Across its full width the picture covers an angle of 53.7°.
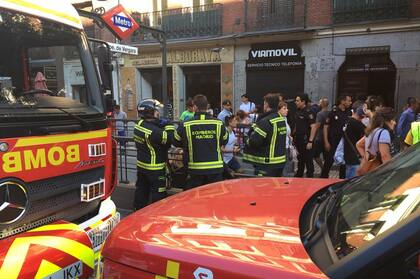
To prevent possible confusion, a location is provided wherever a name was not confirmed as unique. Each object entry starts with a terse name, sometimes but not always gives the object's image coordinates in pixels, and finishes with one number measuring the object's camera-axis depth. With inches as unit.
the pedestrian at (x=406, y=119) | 337.1
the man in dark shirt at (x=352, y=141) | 254.4
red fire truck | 109.7
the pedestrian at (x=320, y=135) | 294.7
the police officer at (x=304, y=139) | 295.3
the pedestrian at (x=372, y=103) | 320.8
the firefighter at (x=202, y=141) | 202.2
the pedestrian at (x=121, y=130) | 267.6
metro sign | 369.0
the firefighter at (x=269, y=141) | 215.5
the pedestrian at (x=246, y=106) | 481.7
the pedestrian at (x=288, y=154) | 232.8
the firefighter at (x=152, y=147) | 205.6
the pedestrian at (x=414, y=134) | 179.7
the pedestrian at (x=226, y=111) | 396.5
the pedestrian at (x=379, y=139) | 191.9
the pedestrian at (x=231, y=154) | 257.3
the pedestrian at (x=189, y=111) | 355.9
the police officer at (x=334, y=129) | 288.2
